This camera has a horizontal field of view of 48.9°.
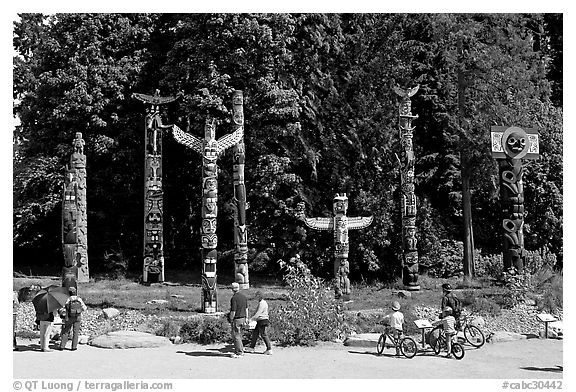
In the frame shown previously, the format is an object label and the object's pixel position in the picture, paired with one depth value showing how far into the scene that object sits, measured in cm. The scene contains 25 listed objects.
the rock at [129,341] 1128
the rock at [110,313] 1327
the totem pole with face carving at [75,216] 1582
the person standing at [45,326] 1073
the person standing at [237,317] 1052
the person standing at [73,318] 1078
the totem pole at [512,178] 1592
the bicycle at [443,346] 1034
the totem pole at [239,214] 1667
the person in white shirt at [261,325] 1059
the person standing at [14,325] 1089
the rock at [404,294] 1645
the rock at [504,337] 1206
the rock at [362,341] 1143
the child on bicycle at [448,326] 1048
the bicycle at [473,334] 1137
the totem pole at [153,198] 1820
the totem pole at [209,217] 1381
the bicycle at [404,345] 1044
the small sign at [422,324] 1077
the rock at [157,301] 1499
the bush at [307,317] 1163
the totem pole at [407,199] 1778
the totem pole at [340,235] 1597
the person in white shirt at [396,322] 1069
